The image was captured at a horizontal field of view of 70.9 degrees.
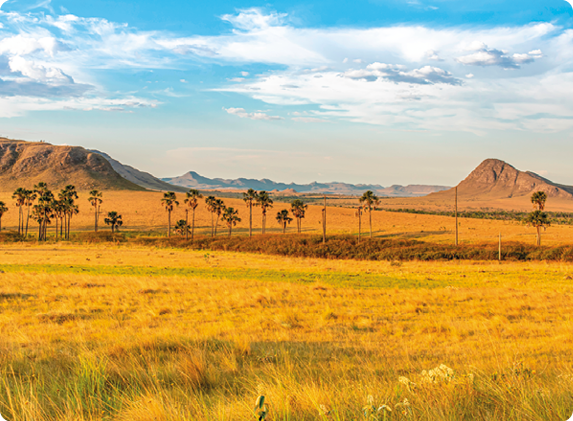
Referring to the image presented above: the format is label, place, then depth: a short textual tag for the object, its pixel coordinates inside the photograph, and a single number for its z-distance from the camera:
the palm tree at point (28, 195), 97.63
